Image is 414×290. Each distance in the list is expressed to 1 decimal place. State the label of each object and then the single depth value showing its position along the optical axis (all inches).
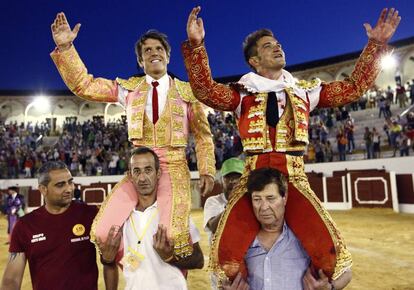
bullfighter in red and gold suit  70.6
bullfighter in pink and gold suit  88.4
